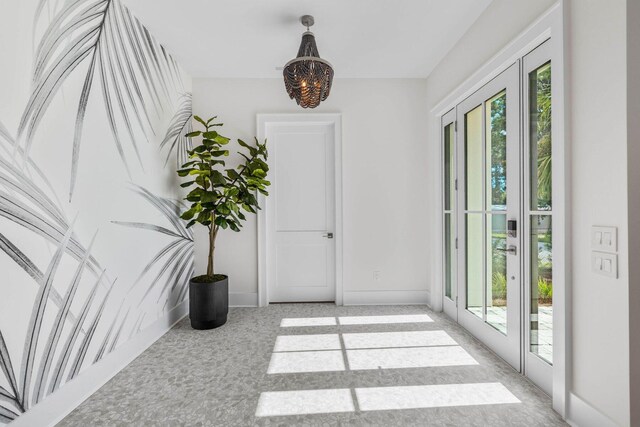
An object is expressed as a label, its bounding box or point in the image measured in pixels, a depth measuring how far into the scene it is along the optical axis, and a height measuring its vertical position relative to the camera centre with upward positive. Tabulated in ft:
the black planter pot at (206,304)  9.15 -2.94
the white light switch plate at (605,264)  4.29 -0.82
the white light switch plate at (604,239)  4.29 -0.44
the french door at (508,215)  5.94 -0.11
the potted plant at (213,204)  9.18 +0.26
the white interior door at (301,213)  11.64 -0.07
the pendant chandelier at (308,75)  7.07 +3.37
